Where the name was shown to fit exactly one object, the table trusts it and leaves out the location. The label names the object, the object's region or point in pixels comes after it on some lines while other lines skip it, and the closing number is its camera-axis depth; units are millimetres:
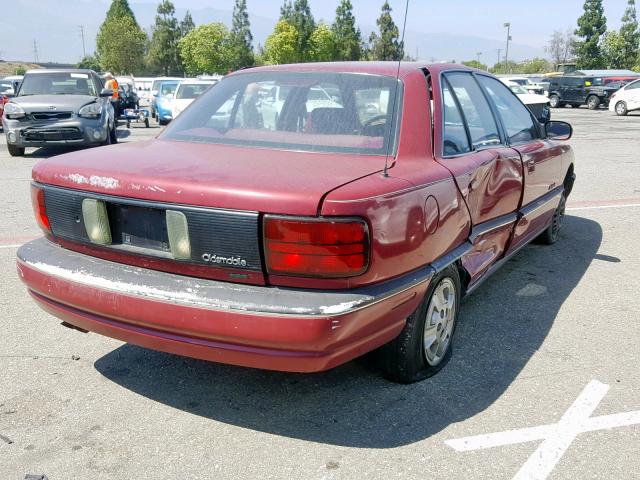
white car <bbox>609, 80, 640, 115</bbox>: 26719
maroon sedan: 2547
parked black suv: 31438
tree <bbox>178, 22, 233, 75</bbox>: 77375
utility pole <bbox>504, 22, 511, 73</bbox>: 72125
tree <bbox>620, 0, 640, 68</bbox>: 57719
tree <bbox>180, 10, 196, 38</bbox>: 93419
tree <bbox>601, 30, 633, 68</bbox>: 57594
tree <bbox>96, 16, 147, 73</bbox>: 73562
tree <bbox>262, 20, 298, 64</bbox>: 74125
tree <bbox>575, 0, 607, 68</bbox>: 57156
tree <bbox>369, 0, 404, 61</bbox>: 64938
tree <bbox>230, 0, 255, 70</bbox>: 80375
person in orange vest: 18059
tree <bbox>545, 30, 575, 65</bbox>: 97750
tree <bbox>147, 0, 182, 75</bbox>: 83938
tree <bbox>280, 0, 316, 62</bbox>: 77375
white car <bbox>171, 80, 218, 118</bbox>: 18034
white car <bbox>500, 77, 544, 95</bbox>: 34125
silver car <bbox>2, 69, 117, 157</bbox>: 11984
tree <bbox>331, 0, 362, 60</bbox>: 81438
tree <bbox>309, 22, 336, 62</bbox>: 78312
